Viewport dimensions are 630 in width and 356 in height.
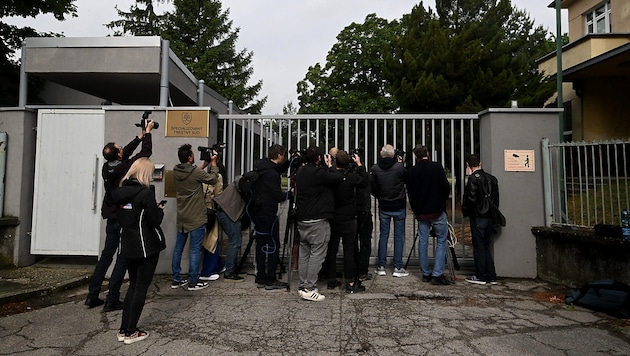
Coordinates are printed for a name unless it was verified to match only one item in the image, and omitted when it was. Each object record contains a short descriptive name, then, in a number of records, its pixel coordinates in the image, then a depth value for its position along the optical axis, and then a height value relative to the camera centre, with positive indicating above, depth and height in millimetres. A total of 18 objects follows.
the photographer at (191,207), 5082 -122
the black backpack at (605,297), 4223 -1139
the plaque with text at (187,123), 5922 +1154
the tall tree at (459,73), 13445 +4741
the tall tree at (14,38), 10039 +4551
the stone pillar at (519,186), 5707 +179
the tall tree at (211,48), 28969 +11659
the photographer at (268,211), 5133 -176
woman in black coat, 3506 -365
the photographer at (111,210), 4414 -147
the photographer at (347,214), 4988 -209
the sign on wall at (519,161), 5723 +552
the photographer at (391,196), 5664 +29
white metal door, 6172 +238
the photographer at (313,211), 4746 -161
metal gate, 6004 +1120
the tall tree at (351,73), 29917 +10180
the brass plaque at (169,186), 5867 +181
